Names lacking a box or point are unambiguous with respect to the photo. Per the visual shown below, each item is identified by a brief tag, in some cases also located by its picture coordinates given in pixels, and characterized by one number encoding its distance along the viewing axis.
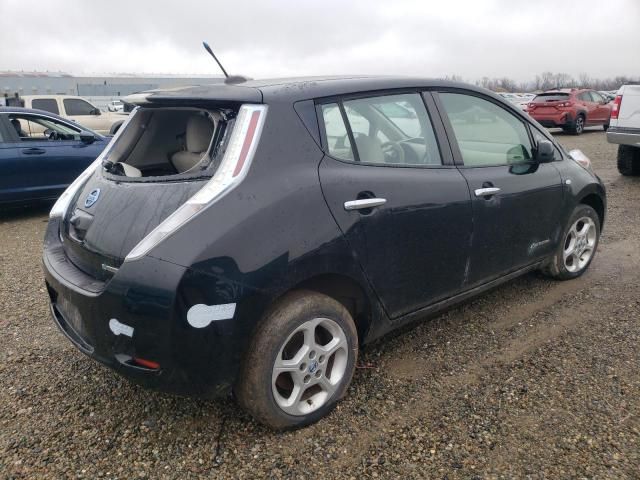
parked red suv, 17.11
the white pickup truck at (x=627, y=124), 8.37
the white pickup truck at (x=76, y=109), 13.60
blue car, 6.91
